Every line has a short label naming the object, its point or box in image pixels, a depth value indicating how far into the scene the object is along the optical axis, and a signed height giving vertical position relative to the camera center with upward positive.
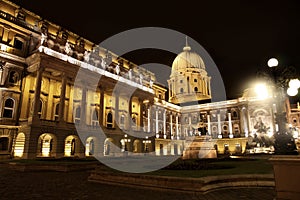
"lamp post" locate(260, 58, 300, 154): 7.61 +2.28
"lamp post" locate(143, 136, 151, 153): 44.50 -0.61
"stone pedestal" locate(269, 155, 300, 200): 5.27 -0.91
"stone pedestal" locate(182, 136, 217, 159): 23.44 -0.98
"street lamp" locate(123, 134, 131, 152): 39.55 -0.14
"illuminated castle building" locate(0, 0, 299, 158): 28.92 +7.36
